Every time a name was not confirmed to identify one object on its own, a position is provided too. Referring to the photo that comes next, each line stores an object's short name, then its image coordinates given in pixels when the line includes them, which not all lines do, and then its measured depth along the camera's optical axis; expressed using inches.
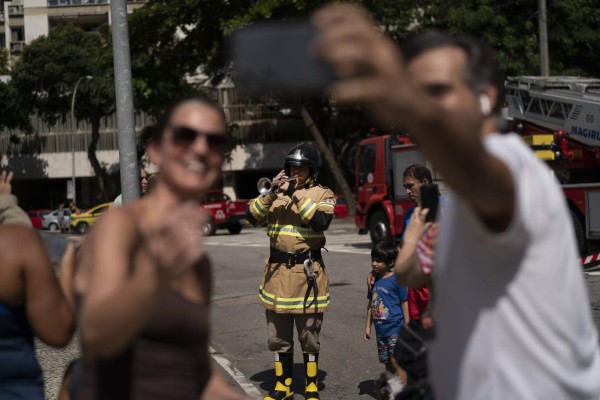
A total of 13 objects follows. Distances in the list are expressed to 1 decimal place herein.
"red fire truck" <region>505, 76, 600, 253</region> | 670.5
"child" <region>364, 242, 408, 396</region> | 280.7
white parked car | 1904.5
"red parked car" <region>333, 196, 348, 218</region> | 1565.0
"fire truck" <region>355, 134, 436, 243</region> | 791.1
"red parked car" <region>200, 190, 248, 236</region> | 1272.1
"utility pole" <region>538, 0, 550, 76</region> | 971.3
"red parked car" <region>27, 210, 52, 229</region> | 1934.1
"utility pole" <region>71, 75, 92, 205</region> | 1919.3
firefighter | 297.7
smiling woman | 87.7
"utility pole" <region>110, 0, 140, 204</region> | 310.5
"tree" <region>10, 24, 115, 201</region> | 2059.5
